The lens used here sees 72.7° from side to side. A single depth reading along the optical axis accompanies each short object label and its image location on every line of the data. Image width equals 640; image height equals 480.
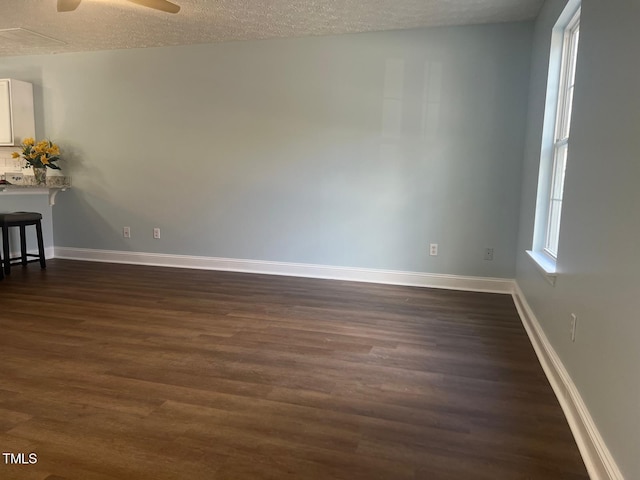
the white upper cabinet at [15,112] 5.08
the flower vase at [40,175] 5.04
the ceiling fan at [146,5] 2.96
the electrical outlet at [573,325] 1.98
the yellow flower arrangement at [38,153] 4.97
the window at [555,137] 2.83
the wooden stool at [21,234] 4.41
